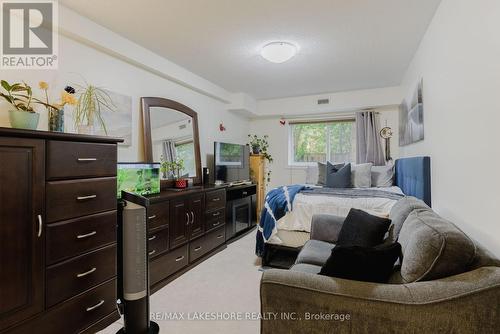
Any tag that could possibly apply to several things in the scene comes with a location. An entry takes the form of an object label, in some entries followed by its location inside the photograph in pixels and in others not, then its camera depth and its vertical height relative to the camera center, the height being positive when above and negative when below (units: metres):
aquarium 2.47 -0.08
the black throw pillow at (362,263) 1.18 -0.45
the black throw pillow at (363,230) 1.77 -0.45
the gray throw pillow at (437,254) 1.04 -0.36
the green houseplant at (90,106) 2.27 +0.60
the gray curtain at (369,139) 4.63 +0.52
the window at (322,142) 5.11 +0.54
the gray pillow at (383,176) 4.00 -0.14
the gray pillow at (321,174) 4.42 -0.11
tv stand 3.80 -0.65
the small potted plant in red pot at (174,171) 3.23 -0.02
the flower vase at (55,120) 1.79 +0.36
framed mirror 3.02 +0.46
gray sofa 0.95 -0.52
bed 2.77 -0.42
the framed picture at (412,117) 2.60 +0.59
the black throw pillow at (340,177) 4.00 -0.15
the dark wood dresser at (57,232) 1.36 -0.37
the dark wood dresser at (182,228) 2.41 -0.66
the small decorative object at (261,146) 5.44 +0.49
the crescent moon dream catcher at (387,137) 4.65 +0.55
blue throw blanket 2.97 -0.53
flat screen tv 4.07 +0.11
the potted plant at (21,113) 1.60 +0.37
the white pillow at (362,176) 4.02 -0.14
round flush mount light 2.72 +1.27
